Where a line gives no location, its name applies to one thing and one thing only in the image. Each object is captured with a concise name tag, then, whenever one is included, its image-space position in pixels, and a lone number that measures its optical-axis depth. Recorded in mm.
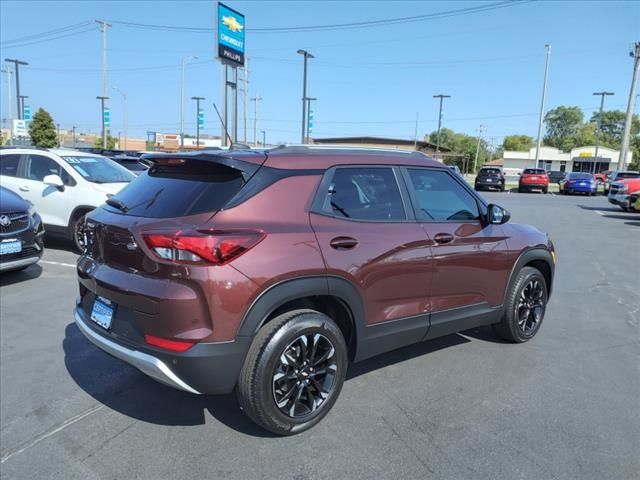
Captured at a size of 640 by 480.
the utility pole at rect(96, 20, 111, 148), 38750
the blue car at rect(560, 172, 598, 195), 30016
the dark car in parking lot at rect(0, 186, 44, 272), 6102
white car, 8273
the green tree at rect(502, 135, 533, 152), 132750
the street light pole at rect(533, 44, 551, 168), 42250
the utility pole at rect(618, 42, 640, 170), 35581
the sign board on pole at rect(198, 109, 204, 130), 51781
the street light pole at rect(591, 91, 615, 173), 64938
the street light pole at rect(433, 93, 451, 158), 57200
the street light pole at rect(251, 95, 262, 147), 64688
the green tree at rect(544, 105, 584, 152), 131250
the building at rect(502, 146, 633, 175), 81188
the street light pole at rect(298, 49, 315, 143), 32125
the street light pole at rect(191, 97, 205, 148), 51075
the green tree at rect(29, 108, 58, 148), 44875
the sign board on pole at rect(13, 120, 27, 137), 45625
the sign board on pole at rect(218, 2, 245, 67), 26922
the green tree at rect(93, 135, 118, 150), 77412
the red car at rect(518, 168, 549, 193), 31656
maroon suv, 2652
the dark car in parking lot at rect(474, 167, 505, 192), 30906
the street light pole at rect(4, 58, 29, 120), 48344
